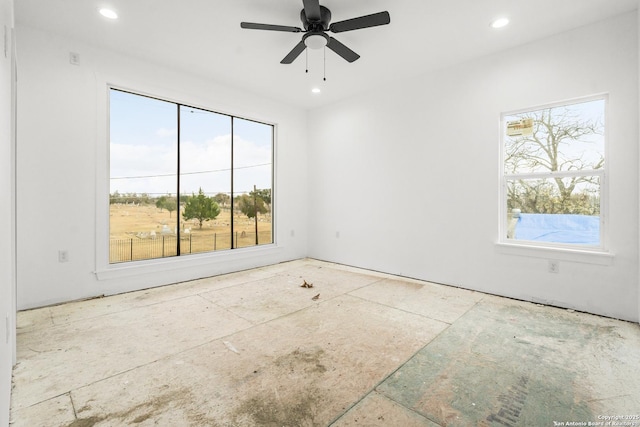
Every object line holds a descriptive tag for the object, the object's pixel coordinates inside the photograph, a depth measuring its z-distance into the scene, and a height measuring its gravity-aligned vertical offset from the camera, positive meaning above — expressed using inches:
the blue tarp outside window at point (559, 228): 129.0 -6.4
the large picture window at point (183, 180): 157.3 +19.0
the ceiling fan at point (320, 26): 102.1 +67.5
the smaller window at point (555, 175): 128.4 +18.1
